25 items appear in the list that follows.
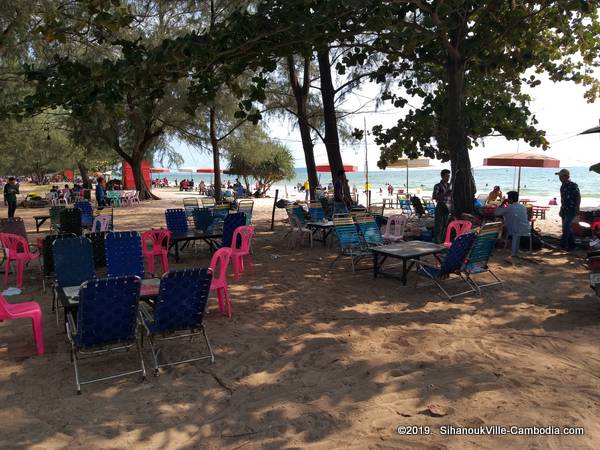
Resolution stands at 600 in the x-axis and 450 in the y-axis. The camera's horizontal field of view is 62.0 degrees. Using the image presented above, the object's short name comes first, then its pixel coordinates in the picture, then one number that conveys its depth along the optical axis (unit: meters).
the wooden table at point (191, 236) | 8.81
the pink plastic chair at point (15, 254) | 7.51
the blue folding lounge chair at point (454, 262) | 6.46
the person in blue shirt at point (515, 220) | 9.09
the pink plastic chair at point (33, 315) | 4.56
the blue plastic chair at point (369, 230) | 8.68
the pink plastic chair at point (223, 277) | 5.62
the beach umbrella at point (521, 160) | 14.85
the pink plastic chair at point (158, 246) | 8.12
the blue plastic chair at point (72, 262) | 5.67
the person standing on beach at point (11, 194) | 16.82
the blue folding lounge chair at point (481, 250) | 6.62
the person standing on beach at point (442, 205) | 9.88
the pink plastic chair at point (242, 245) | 7.78
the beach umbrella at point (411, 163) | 19.94
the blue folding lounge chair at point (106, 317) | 3.88
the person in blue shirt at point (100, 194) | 19.52
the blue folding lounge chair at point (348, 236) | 8.23
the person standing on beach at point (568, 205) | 9.59
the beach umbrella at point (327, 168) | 22.94
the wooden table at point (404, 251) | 6.96
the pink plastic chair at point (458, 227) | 8.47
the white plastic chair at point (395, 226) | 9.74
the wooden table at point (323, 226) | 10.44
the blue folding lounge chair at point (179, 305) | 4.23
